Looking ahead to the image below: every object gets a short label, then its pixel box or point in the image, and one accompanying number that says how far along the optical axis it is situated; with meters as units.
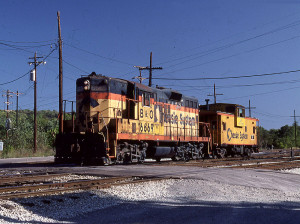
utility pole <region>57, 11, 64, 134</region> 23.15
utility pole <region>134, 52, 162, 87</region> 34.82
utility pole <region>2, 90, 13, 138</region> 58.54
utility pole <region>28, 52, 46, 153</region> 28.83
